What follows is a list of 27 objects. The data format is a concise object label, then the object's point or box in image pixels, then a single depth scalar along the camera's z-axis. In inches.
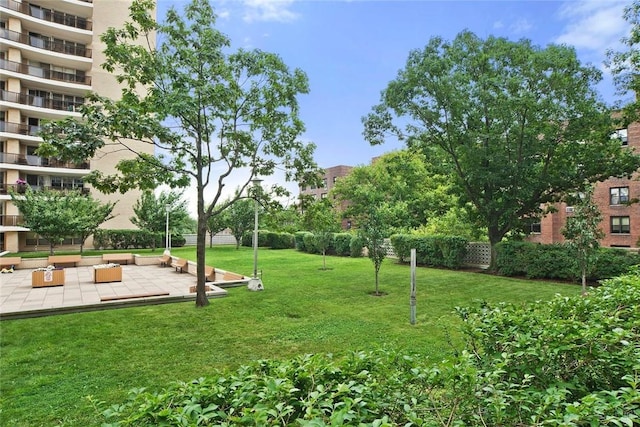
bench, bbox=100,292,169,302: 371.2
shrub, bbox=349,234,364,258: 864.7
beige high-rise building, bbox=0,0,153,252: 972.6
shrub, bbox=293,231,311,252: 1061.4
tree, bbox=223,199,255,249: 1139.9
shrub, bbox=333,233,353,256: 914.7
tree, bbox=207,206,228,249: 1175.0
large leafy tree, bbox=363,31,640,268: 481.4
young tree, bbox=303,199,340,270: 422.9
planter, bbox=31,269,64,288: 469.1
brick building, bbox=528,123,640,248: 1087.6
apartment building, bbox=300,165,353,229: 2466.8
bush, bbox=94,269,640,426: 58.8
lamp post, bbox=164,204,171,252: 936.5
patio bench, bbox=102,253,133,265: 763.4
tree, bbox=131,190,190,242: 1037.2
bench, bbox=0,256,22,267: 634.2
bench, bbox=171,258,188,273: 647.1
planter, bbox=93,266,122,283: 518.3
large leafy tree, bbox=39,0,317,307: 290.2
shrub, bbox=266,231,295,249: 1206.9
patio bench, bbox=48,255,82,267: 685.9
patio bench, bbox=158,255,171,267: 746.1
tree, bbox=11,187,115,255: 778.8
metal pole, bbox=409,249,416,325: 296.4
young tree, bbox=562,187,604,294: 382.6
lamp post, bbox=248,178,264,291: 409.1
